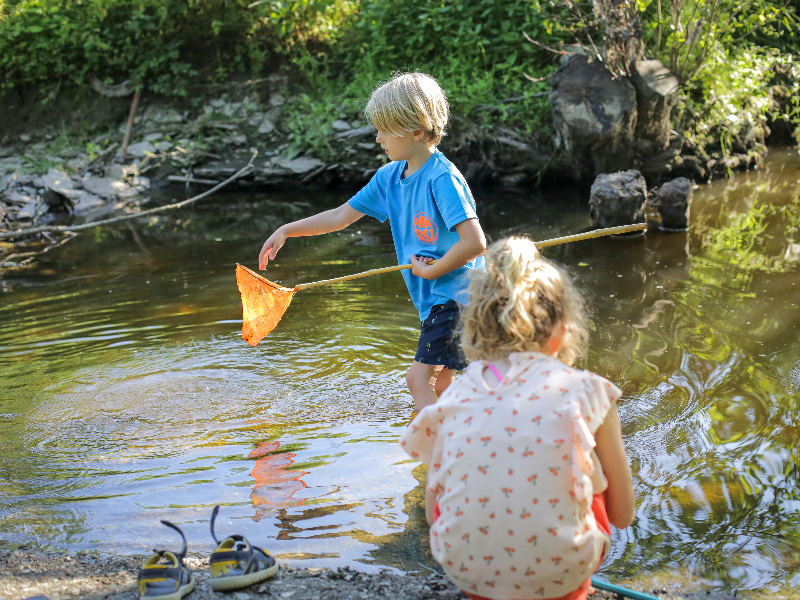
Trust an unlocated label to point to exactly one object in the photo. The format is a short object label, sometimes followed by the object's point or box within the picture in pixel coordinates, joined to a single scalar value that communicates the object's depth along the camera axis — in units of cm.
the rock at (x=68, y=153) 1192
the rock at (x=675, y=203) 671
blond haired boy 263
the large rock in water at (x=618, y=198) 693
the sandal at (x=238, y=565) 204
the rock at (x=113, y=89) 1288
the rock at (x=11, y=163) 1124
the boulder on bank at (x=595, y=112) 827
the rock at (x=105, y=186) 1088
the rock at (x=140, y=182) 1126
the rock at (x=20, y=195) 1014
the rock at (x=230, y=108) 1230
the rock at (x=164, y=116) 1234
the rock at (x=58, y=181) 1041
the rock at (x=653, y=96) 816
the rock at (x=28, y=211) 984
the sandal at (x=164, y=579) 196
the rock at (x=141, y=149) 1162
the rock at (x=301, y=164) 1088
